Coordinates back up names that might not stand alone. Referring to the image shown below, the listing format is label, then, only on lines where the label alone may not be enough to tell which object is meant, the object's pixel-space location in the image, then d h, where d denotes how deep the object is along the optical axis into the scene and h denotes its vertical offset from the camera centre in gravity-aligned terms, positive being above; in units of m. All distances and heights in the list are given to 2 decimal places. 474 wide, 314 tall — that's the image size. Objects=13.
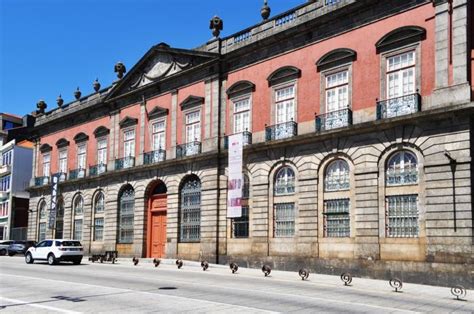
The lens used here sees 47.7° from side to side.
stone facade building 21.41 +3.74
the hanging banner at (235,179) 28.23 +2.04
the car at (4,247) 43.96 -2.78
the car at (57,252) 29.31 -2.08
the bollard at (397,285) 18.13 -2.26
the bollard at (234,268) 24.29 -2.29
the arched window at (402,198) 22.12 +0.96
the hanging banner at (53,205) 44.22 +0.72
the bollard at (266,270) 23.09 -2.22
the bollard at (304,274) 21.72 -2.23
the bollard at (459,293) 16.69 -2.24
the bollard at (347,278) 19.90 -2.16
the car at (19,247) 42.45 -2.68
